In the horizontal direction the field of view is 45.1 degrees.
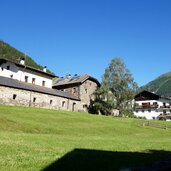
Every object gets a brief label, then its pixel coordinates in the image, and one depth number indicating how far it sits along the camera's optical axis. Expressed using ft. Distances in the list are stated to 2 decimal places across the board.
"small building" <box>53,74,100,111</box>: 159.81
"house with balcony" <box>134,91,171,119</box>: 213.08
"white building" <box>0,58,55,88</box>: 141.71
